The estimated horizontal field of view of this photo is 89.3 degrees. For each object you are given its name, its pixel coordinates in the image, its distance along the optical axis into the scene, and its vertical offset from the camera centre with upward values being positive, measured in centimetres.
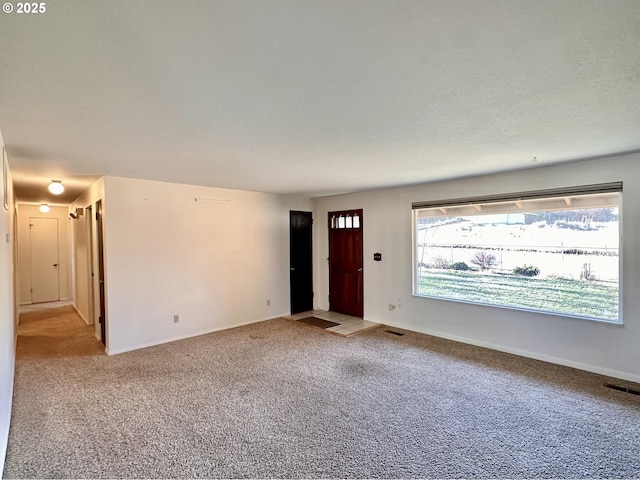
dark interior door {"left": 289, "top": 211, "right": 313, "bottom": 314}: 668 -53
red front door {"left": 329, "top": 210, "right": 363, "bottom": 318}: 631 -54
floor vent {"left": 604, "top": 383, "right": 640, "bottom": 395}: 318 -158
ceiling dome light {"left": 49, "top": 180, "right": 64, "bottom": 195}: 447 +75
